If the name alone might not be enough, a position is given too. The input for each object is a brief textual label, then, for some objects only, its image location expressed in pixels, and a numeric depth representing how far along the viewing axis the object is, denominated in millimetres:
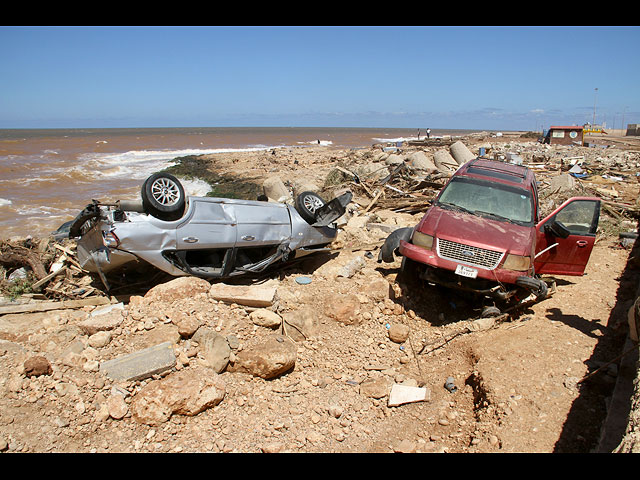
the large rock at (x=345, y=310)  6039
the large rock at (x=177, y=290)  5500
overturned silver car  5777
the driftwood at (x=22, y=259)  7078
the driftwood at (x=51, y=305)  5822
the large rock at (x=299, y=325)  5676
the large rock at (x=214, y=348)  4738
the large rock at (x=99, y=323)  4793
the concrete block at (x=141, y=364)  4258
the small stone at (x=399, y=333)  5758
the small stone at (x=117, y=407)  3910
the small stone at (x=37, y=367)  4031
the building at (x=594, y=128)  43491
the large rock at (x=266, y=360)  4809
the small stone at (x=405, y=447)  3785
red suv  5652
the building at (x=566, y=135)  28906
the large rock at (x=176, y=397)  3957
